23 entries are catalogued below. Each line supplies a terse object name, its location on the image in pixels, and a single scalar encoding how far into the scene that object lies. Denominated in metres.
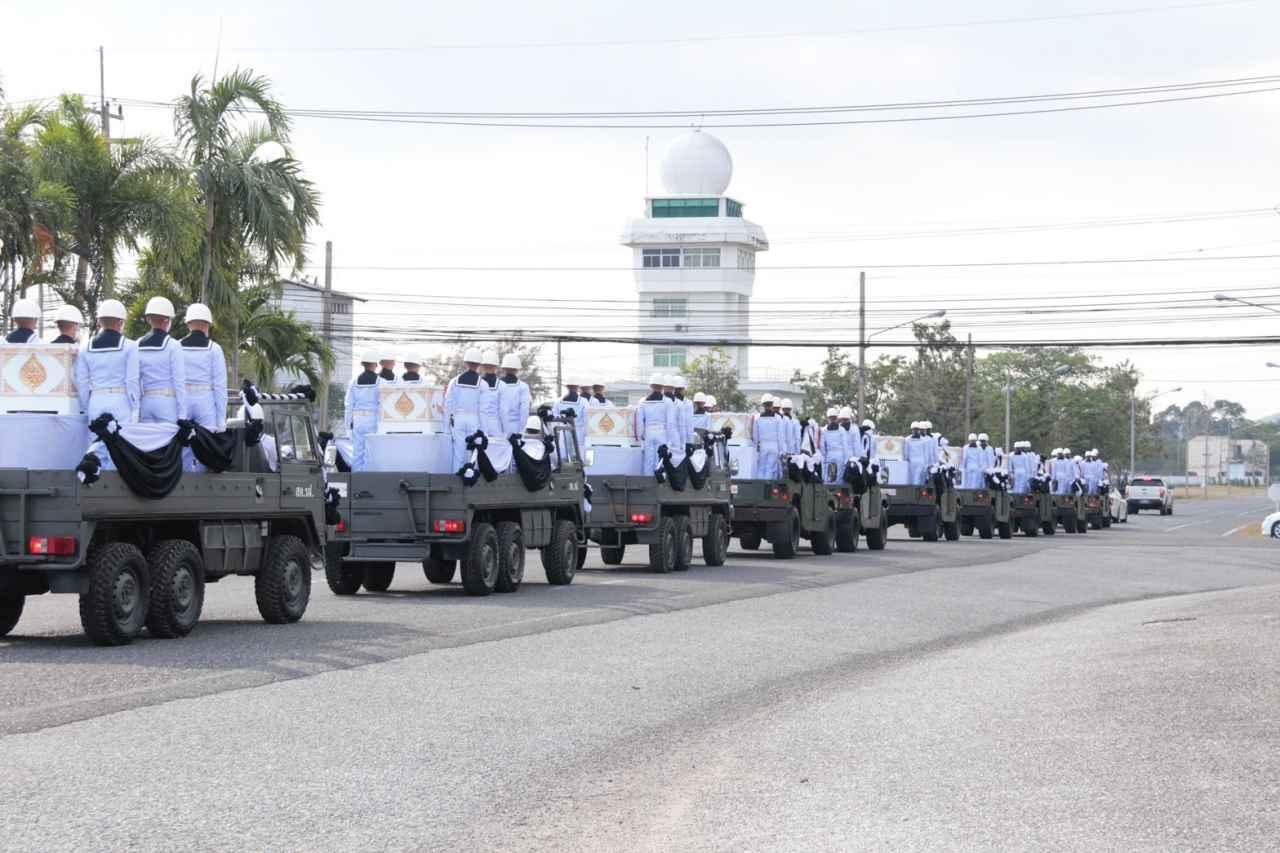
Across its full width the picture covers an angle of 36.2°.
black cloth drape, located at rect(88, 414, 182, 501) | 16.11
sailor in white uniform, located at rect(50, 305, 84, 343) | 17.08
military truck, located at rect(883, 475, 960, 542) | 43.44
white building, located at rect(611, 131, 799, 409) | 116.81
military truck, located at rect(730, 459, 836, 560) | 33.69
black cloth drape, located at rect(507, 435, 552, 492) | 23.72
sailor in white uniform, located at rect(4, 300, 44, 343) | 16.88
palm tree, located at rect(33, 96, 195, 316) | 32.19
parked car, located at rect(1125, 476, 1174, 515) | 89.69
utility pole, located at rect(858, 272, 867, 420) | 65.56
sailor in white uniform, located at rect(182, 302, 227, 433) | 17.30
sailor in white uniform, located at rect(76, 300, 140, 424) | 16.48
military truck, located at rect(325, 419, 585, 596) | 22.14
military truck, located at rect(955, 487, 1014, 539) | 48.31
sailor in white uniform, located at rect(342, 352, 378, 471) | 22.91
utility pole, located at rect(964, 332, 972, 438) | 83.25
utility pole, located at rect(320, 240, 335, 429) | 49.16
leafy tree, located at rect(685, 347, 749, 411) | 95.44
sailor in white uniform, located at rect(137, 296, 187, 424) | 16.92
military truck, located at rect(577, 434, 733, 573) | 28.39
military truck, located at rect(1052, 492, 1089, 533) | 57.99
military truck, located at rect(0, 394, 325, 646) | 15.62
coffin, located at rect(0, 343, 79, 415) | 16.38
